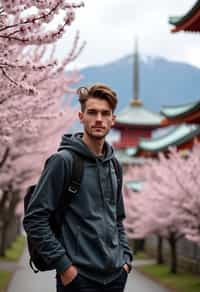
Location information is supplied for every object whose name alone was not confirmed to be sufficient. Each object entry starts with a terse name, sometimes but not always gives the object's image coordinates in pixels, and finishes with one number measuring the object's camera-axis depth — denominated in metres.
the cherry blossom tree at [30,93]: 4.81
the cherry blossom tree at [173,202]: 19.86
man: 3.47
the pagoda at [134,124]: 61.81
